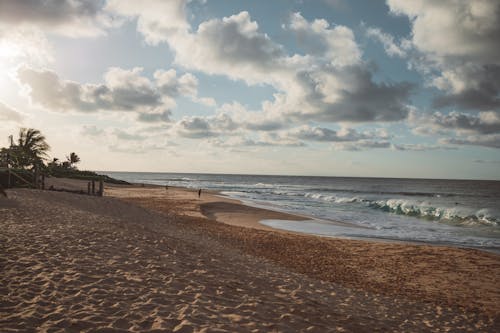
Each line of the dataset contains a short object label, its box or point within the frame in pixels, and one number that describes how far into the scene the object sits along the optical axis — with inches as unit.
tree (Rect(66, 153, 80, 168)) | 2629.9
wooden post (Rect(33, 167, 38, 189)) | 858.1
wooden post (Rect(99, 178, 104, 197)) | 956.0
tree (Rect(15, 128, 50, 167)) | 1241.3
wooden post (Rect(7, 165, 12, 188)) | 760.2
